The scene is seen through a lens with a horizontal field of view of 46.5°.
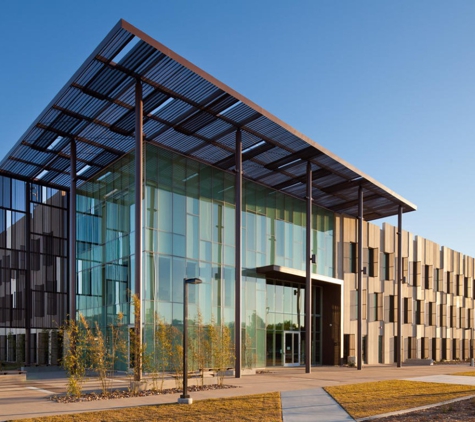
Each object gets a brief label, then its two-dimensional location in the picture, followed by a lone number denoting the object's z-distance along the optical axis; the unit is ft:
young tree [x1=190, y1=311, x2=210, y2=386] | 73.67
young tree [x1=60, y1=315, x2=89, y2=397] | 55.57
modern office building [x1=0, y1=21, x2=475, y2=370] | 75.31
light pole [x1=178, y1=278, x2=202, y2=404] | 53.01
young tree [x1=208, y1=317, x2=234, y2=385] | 72.33
